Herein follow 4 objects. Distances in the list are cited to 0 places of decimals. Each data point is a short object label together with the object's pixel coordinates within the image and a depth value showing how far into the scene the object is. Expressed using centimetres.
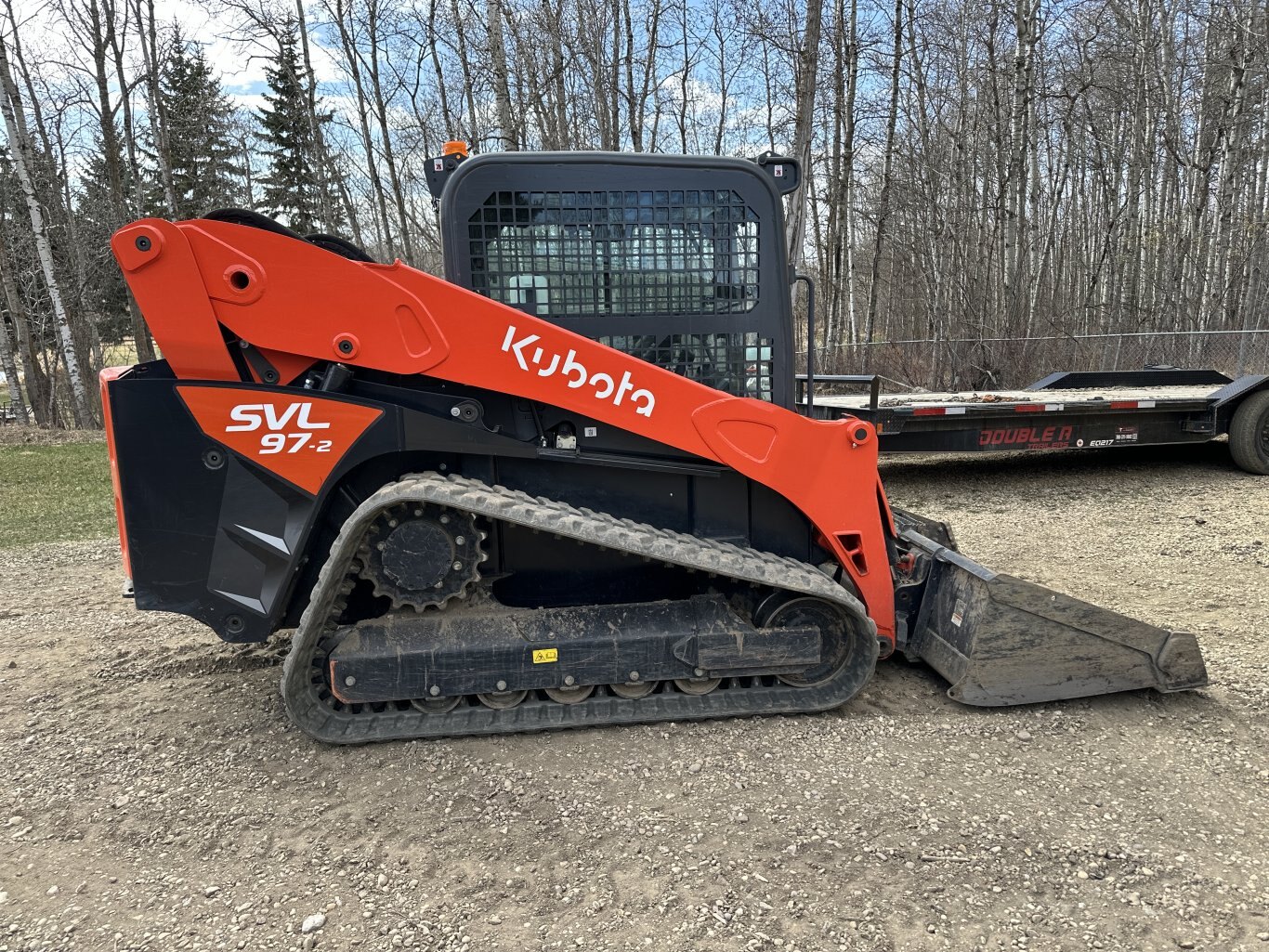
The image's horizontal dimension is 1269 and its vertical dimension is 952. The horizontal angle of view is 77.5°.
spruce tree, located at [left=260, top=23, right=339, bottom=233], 2266
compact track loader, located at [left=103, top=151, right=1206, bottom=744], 304
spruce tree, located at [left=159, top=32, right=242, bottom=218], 2129
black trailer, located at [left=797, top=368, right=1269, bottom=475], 780
